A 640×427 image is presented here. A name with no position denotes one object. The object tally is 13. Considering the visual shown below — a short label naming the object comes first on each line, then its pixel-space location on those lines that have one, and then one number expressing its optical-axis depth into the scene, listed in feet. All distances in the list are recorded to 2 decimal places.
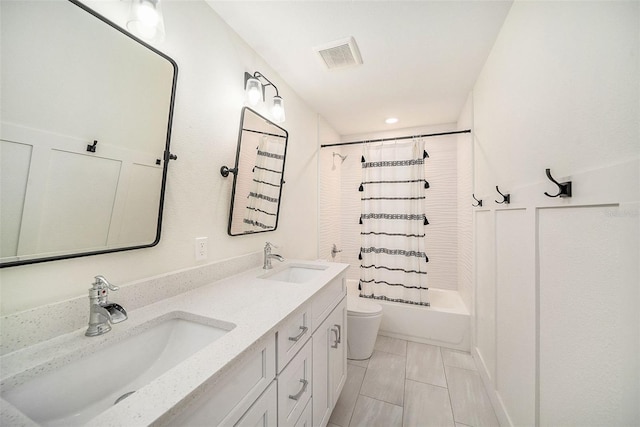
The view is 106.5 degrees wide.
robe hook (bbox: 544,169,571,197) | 2.59
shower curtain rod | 6.86
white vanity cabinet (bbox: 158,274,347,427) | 1.94
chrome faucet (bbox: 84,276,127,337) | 2.32
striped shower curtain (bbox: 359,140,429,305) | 7.55
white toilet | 6.58
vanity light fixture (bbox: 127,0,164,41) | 2.74
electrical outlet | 3.90
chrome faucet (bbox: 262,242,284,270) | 5.05
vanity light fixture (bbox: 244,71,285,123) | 4.69
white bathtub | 7.08
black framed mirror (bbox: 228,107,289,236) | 4.71
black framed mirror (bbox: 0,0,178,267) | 2.11
